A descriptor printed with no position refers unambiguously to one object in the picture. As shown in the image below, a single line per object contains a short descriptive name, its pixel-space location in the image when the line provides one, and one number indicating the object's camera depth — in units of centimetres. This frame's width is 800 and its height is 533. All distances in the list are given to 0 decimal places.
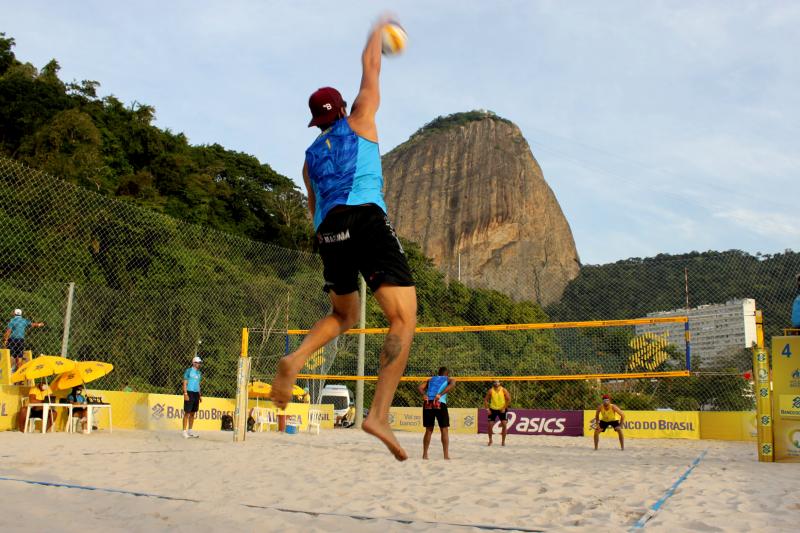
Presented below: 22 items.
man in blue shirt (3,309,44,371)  1095
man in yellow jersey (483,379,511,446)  1268
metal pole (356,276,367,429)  1684
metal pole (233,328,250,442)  1122
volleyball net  1293
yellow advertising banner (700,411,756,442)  1780
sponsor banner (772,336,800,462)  879
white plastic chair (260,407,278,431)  1631
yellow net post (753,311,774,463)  895
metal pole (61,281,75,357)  1123
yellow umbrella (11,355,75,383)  1036
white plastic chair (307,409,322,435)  1685
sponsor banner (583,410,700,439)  1852
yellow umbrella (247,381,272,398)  1552
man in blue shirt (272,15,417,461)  259
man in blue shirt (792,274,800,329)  831
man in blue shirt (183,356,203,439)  1199
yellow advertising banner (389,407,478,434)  2038
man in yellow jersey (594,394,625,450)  1201
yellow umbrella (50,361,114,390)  1105
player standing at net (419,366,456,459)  979
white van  2502
